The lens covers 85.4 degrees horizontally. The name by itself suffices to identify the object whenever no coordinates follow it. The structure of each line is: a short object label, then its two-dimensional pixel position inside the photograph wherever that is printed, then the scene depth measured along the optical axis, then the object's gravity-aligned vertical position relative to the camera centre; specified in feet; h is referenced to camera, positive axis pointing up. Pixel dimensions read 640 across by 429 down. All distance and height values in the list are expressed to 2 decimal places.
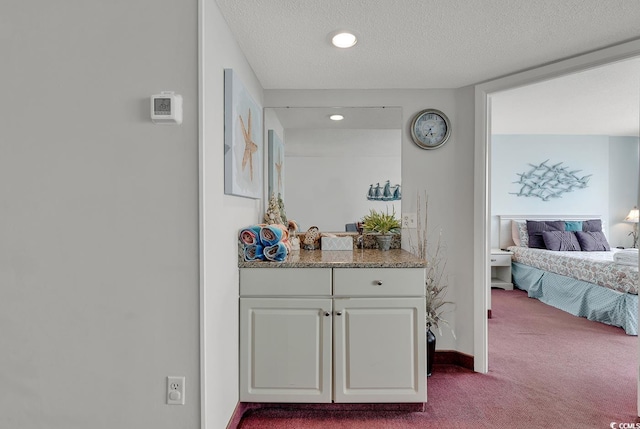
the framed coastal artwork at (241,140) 5.62 +1.37
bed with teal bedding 11.18 -2.42
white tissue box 8.52 -0.69
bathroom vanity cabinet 6.47 -2.19
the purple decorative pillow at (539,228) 16.58 -0.62
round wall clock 8.63 +2.17
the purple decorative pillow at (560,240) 15.80 -1.13
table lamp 17.37 -0.22
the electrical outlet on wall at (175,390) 4.71 -2.39
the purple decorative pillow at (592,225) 16.75 -0.47
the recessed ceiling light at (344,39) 6.02 +3.12
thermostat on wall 4.53 +1.41
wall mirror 8.80 +1.37
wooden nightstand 16.63 -2.50
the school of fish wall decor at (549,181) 17.67 +1.76
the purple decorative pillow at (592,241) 15.84 -1.18
